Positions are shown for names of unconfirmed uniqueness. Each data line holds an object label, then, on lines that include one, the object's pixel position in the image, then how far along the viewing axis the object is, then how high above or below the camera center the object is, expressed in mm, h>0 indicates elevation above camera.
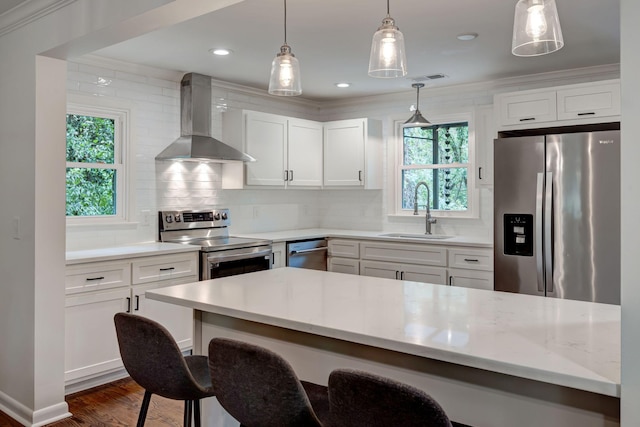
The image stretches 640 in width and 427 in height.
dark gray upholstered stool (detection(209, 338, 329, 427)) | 1438 -510
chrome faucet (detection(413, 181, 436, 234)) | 5016 +31
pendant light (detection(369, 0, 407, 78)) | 1831 +595
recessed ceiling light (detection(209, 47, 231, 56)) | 3731 +1217
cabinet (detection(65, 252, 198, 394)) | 3260 -663
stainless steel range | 4004 -241
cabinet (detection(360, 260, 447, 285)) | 4371 -529
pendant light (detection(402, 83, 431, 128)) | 4414 +815
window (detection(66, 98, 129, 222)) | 3842 +395
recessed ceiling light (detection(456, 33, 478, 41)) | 3381 +1199
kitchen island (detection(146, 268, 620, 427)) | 1311 -376
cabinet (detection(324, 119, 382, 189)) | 5250 +634
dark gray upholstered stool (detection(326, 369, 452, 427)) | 1173 -458
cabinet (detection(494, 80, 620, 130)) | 3631 +811
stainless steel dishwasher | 4736 -392
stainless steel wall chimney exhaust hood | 4266 +753
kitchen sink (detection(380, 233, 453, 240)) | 4819 -225
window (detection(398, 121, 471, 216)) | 4973 +467
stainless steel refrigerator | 3318 -16
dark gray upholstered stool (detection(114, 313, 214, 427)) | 1760 -530
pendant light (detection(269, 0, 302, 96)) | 2184 +608
